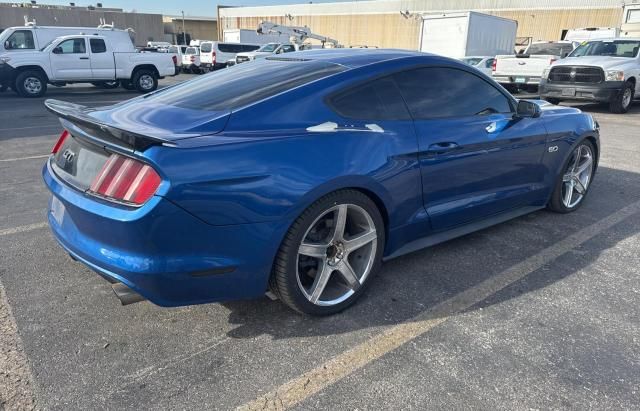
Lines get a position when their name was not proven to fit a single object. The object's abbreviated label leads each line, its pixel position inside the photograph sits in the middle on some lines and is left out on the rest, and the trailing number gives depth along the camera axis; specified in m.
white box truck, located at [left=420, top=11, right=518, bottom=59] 19.91
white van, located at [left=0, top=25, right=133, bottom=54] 15.02
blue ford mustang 2.26
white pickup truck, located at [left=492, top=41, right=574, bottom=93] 15.41
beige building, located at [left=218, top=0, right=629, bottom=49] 40.59
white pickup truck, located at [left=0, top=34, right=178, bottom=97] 14.66
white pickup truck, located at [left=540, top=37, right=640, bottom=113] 12.37
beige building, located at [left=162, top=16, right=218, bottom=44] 77.69
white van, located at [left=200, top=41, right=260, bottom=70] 27.60
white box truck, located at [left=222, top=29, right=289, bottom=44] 32.84
